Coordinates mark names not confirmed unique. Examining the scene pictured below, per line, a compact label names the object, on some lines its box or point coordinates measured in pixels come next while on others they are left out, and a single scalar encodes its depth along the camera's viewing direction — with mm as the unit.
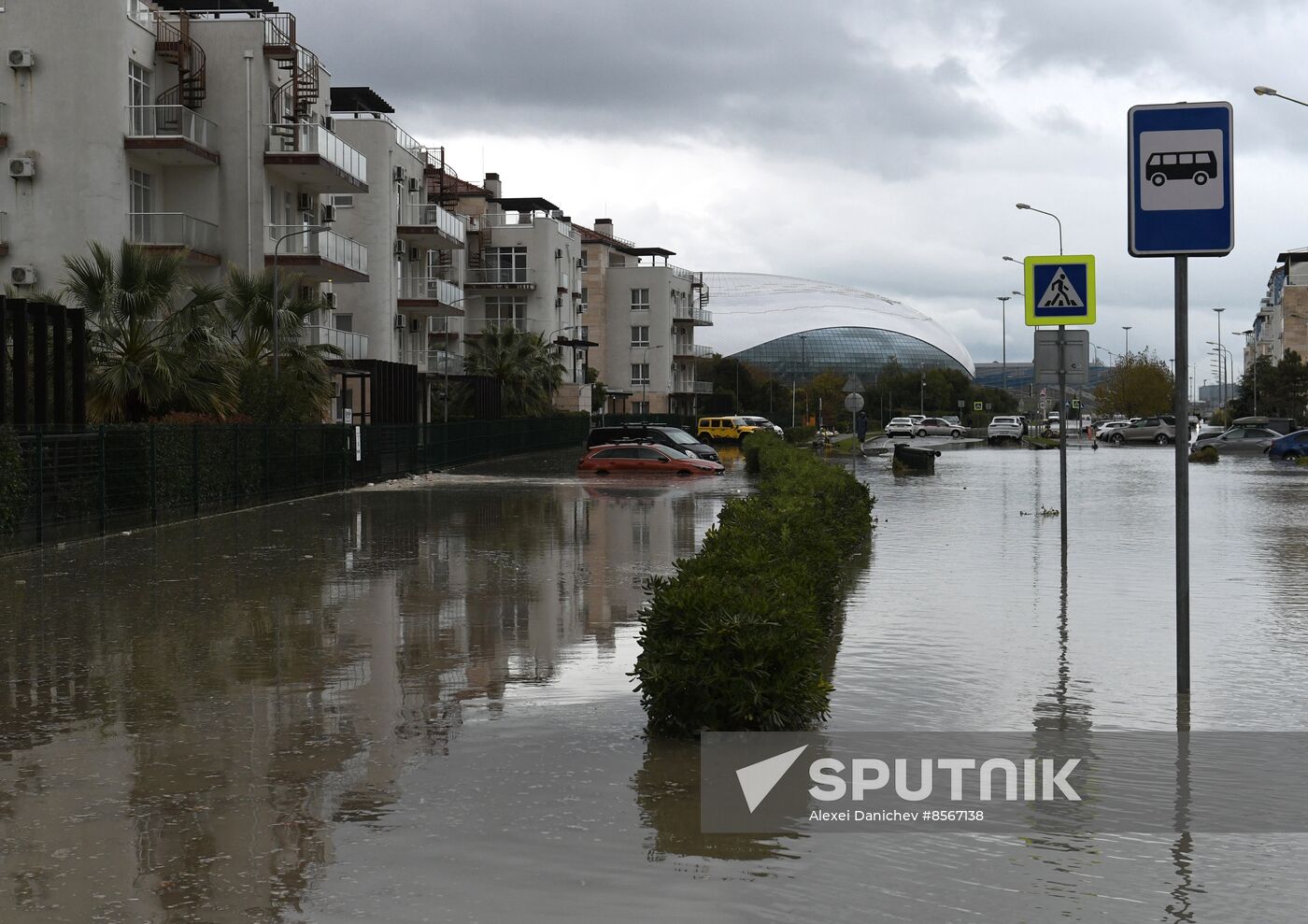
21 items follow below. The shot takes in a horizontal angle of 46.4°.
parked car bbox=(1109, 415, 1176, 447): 79500
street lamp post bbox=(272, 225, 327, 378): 36394
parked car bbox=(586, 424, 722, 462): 55119
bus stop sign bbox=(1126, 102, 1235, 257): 8391
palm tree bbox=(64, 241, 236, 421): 30500
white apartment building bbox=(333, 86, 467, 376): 63156
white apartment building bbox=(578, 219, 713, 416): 126688
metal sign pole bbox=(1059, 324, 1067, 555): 18844
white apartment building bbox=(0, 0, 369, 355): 40938
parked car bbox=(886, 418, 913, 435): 93438
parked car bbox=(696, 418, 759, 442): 90688
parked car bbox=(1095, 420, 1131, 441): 82188
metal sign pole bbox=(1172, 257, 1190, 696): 8477
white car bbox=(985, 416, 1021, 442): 78500
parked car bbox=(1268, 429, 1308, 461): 54750
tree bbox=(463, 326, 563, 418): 79125
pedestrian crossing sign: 17672
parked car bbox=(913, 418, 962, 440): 96750
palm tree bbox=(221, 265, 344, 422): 39062
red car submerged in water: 46094
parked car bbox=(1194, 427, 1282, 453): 62062
